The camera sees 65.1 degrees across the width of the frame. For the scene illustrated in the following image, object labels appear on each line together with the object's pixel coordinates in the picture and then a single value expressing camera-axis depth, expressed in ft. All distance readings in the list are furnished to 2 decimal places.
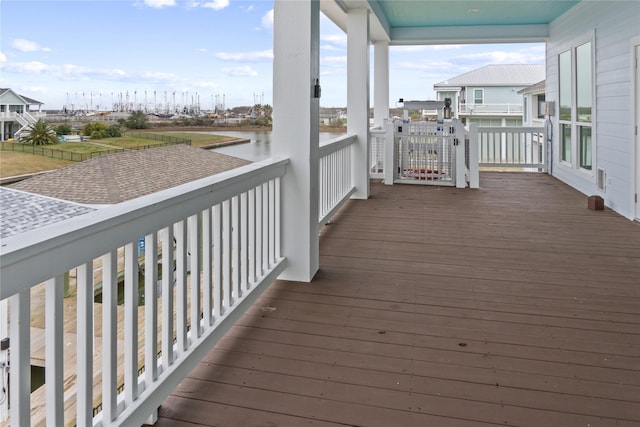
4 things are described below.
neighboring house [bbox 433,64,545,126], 43.91
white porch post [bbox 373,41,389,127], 30.81
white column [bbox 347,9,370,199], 21.56
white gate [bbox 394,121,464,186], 25.82
